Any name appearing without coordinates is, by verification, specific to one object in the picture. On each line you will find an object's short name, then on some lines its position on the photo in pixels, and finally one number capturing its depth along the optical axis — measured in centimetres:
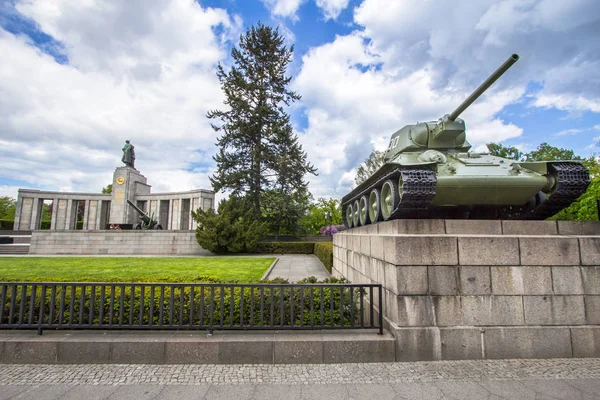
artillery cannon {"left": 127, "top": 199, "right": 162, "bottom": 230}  2378
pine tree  2580
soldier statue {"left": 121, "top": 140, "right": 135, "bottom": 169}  3553
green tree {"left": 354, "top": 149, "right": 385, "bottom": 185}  3838
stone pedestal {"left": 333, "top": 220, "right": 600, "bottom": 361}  387
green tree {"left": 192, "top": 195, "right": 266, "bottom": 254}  1917
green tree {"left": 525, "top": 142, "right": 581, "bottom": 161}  3516
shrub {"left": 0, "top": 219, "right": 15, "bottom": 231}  3984
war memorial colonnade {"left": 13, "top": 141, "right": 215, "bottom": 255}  3309
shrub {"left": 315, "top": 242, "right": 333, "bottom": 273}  1198
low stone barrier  363
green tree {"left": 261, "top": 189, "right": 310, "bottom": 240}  2556
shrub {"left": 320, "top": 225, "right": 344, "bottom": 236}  3362
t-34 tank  517
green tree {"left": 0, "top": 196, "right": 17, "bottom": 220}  5738
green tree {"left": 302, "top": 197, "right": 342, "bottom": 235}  4241
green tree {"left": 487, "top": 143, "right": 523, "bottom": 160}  3302
